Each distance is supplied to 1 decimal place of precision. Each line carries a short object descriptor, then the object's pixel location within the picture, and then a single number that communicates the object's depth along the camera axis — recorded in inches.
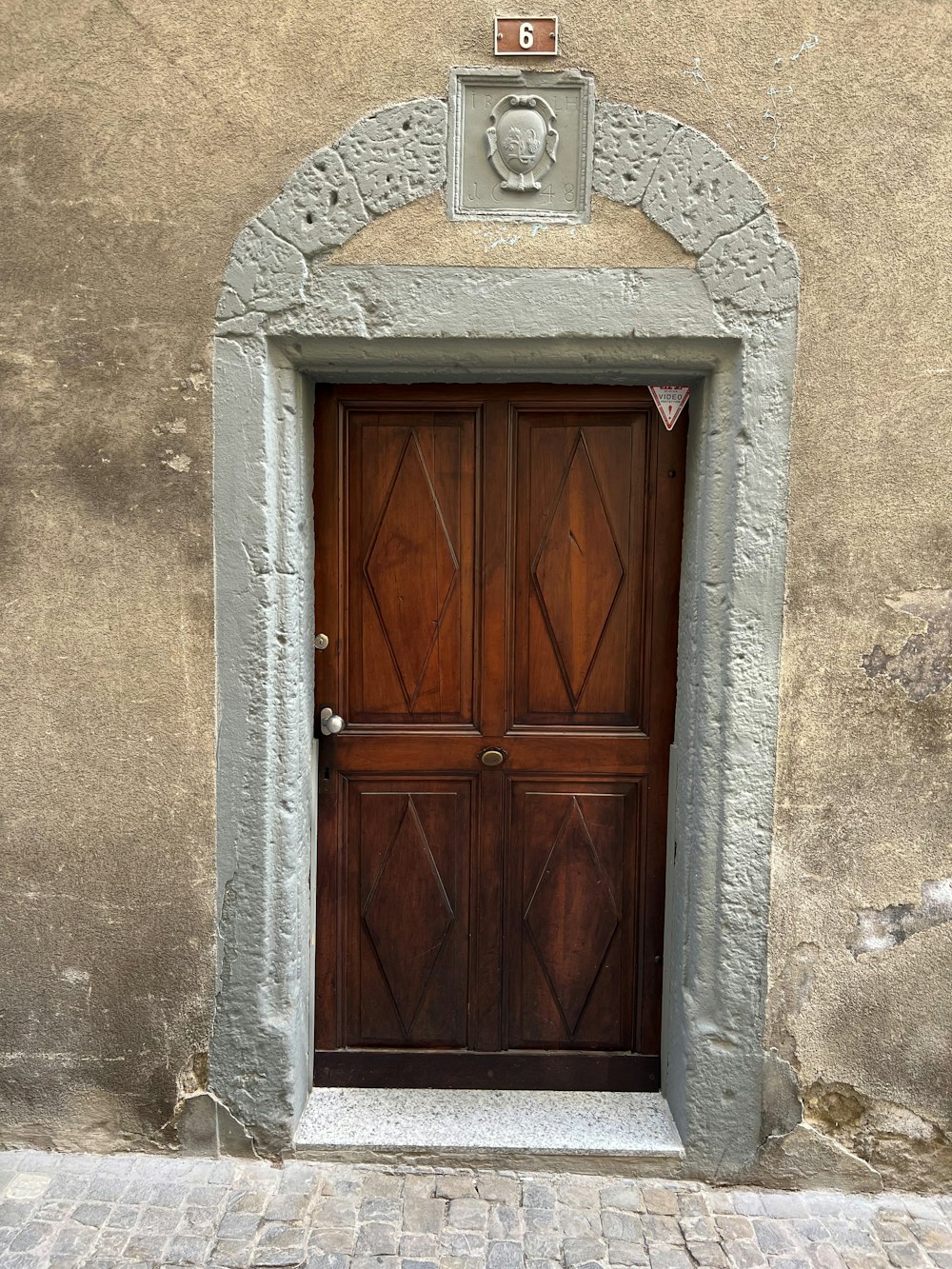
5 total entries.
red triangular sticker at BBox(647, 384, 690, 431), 102.9
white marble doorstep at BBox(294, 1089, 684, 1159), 102.6
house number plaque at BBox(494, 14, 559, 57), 91.7
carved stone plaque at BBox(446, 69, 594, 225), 92.8
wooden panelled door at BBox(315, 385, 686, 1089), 105.9
